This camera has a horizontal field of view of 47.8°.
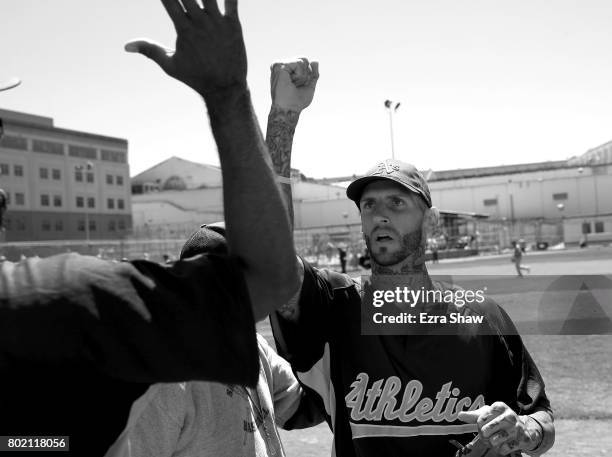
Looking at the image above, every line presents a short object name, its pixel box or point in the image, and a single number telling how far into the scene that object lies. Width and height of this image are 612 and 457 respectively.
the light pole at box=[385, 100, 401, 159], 44.86
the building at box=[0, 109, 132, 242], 66.88
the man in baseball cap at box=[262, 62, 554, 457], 2.46
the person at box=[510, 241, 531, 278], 25.43
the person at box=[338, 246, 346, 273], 38.42
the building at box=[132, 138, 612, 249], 71.44
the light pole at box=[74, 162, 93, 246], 69.75
